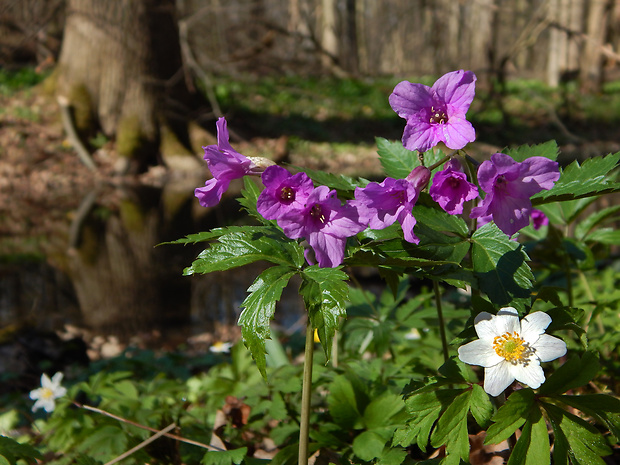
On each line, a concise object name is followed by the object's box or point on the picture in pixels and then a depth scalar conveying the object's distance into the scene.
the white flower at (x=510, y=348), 0.28
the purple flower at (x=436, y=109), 0.27
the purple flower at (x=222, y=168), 0.29
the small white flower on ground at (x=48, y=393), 0.45
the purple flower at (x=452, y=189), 0.27
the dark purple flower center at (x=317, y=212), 0.27
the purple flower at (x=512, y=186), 0.26
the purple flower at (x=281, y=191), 0.27
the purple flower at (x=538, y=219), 0.39
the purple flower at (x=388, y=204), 0.27
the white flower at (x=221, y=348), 0.59
